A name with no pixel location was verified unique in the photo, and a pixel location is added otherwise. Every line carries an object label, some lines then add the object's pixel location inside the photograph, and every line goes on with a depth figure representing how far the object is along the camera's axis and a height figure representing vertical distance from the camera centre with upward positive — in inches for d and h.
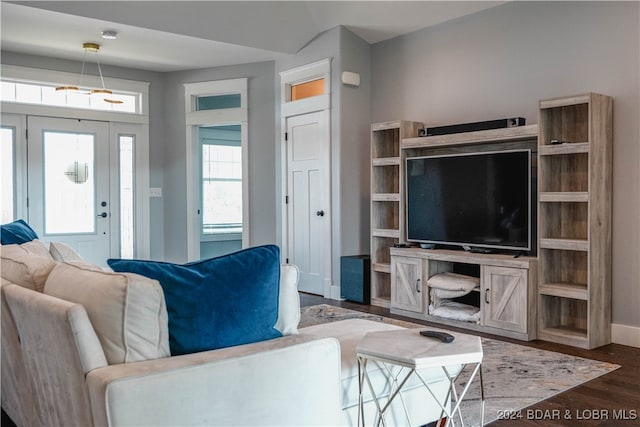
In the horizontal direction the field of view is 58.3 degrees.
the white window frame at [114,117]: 259.0 +38.7
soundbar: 180.5 +23.2
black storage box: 224.8 -32.6
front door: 265.1 +6.4
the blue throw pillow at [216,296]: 68.3 -12.2
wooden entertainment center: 158.7 -16.6
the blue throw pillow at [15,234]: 112.3 -7.5
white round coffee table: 76.2 -21.5
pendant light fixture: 235.9 +63.3
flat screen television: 177.8 -1.4
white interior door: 243.3 -1.6
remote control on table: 83.9 -20.8
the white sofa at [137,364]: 60.6 -19.2
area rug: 114.0 -41.9
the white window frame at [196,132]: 282.5 +32.9
